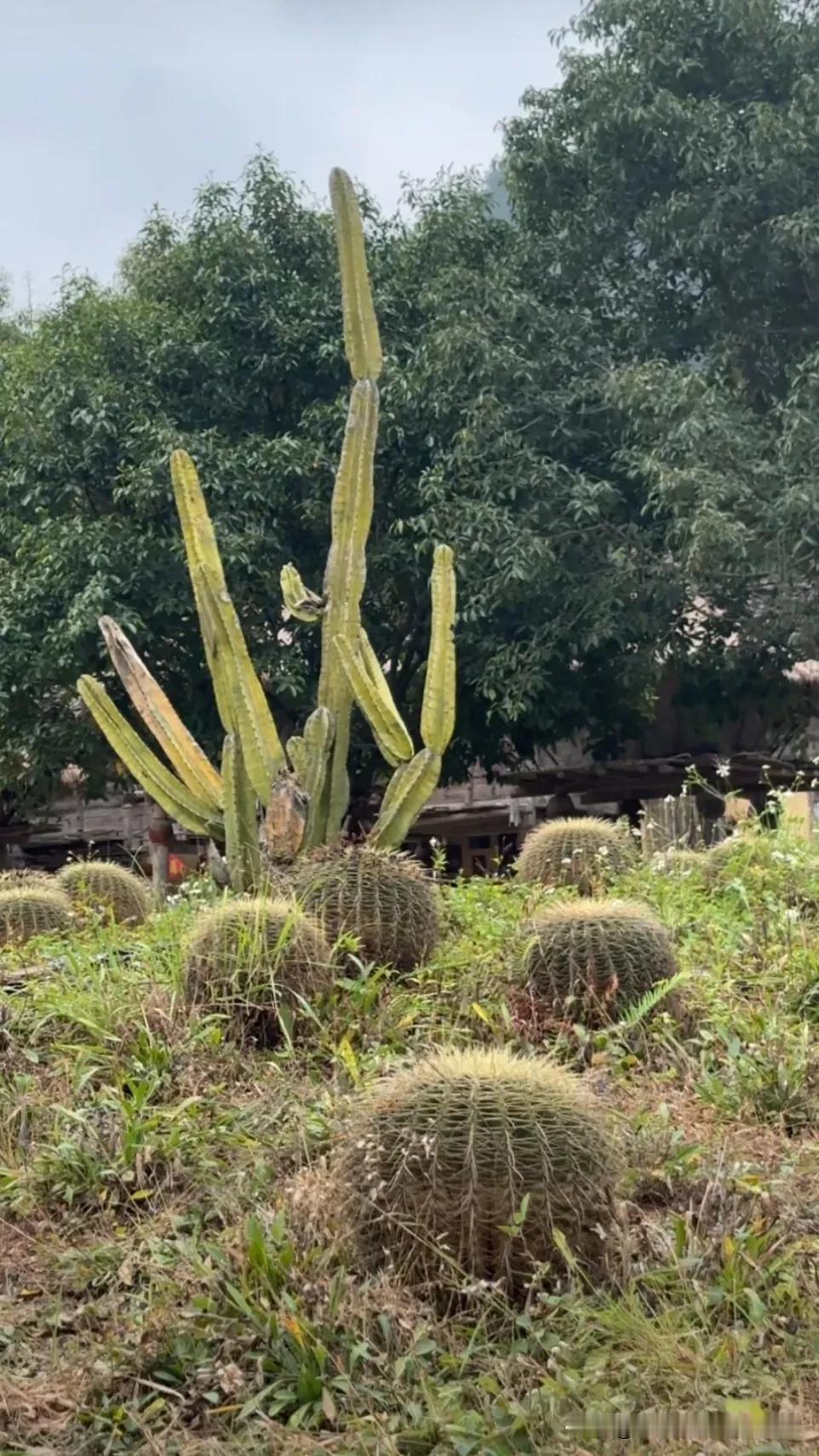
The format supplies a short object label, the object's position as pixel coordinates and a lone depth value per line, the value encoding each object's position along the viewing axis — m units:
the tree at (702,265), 12.02
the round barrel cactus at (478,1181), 3.48
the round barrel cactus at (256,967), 5.28
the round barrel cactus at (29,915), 7.20
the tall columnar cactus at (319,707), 7.00
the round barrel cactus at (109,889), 8.19
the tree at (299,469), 12.94
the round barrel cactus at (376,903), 5.96
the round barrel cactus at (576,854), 7.63
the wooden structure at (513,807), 14.82
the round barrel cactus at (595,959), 5.32
